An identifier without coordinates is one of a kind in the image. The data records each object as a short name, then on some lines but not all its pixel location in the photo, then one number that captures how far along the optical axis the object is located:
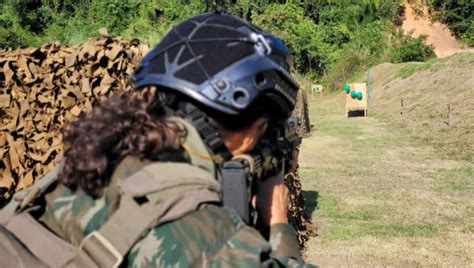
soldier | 1.13
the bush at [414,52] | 34.31
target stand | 21.31
